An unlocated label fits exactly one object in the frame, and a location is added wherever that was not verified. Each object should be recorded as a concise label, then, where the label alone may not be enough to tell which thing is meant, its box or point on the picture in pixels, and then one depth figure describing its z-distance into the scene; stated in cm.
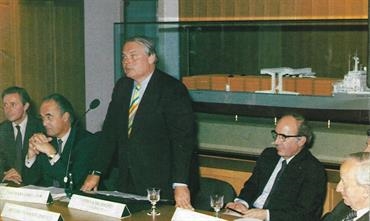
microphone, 344
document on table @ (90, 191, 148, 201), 340
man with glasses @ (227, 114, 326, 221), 360
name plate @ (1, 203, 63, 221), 307
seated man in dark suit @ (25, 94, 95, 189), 398
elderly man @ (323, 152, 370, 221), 267
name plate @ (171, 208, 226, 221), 285
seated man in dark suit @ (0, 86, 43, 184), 450
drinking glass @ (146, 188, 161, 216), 319
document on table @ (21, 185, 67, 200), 354
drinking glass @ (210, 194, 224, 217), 313
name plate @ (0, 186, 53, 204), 346
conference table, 313
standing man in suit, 363
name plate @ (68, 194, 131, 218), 314
